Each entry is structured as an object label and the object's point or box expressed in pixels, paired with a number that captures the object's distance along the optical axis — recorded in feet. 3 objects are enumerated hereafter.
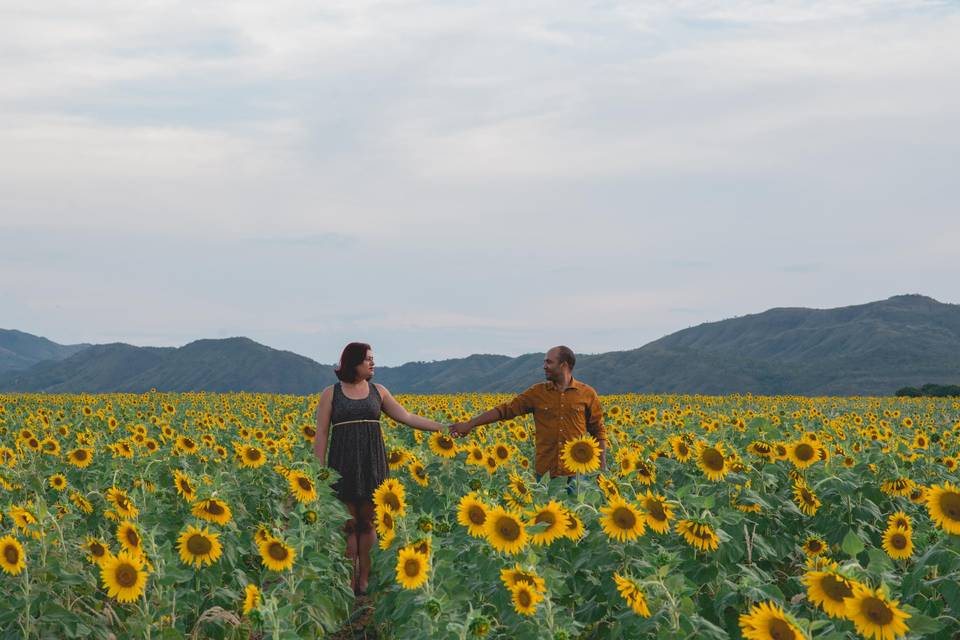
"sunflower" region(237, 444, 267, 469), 28.60
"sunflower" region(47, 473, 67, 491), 31.68
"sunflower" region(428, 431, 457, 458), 29.27
